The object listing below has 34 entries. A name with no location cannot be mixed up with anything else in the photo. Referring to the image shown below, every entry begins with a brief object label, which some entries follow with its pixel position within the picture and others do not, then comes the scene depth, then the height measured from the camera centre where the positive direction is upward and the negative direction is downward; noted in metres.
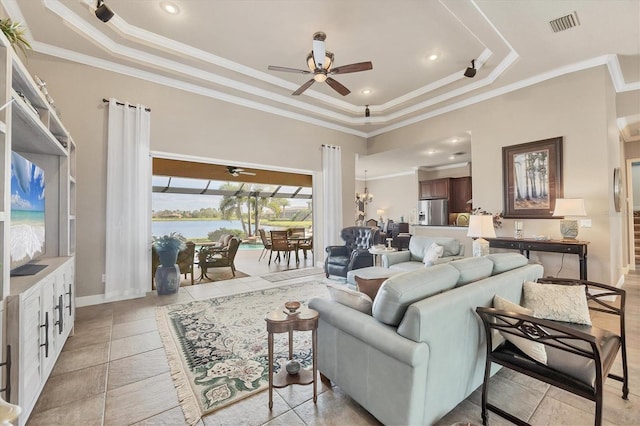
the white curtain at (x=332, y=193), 6.21 +0.51
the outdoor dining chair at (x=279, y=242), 7.12 -0.66
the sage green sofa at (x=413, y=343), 1.36 -0.71
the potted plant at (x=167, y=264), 4.19 -0.71
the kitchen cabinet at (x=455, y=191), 8.84 +0.76
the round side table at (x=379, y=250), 4.52 -0.58
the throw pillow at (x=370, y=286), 1.95 -0.50
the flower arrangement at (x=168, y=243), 4.19 -0.39
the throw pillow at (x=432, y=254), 4.06 -0.58
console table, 3.65 -0.46
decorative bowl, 1.83 -0.61
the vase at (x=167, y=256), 4.20 -0.59
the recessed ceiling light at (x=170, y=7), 2.97 +2.30
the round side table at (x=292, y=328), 1.70 -0.69
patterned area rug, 1.91 -1.20
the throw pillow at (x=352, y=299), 1.78 -0.56
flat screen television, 1.89 +0.06
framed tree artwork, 4.18 +0.57
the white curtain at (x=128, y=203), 3.89 +0.21
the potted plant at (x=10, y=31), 1.66 +1.15
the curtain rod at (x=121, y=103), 3.91 +1.65
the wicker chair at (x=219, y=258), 5.57 -0.84
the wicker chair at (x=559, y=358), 1.33 -0.81
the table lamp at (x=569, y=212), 3.65 +0.02
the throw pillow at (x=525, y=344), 1.53 -0.74
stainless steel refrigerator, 8.98 +0.09
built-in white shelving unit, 1.43 -0.29
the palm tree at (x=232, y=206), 10.57 +0.42
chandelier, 11.38 +0.76
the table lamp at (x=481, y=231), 3.71 -0.23
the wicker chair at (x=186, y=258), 5.06 -0.75
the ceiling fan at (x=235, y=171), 7.09 +1.19
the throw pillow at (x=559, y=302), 1.98 -0.66
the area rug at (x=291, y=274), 5.27 -1.18
